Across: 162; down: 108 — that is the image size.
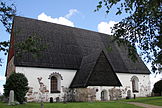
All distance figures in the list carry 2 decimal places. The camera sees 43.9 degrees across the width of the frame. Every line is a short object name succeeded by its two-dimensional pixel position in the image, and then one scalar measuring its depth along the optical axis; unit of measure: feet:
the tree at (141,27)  22.41
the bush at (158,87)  98.78
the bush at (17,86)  57.57
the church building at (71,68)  70.95
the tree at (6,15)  39.88
